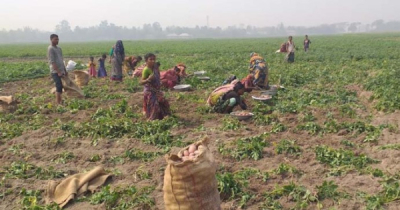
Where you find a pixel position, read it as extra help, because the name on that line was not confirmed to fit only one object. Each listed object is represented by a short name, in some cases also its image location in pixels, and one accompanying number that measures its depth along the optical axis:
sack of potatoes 3.57
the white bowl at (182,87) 11.91
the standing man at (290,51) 19.33
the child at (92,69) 16.00
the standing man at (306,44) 26.69
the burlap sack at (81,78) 13.30
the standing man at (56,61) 9.39
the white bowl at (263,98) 9.52
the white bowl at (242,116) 8.20
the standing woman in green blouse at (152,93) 8.13
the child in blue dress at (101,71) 15.80
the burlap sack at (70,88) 10.52
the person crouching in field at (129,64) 16.03
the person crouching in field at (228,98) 8.79
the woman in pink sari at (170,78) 12.41
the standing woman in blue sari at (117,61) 14.06
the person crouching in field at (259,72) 11.02
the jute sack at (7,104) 9.54
